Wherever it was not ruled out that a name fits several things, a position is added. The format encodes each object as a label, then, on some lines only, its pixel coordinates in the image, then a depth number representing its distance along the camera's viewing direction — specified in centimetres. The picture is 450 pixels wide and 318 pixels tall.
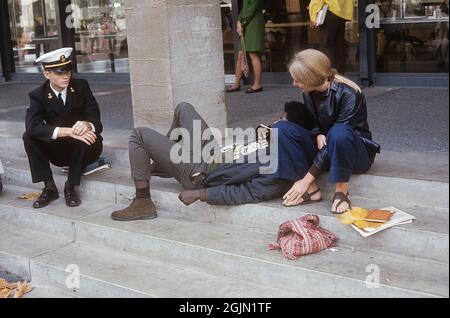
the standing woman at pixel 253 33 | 865
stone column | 555
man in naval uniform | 524
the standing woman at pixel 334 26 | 766
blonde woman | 404
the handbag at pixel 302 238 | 388
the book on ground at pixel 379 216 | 390
